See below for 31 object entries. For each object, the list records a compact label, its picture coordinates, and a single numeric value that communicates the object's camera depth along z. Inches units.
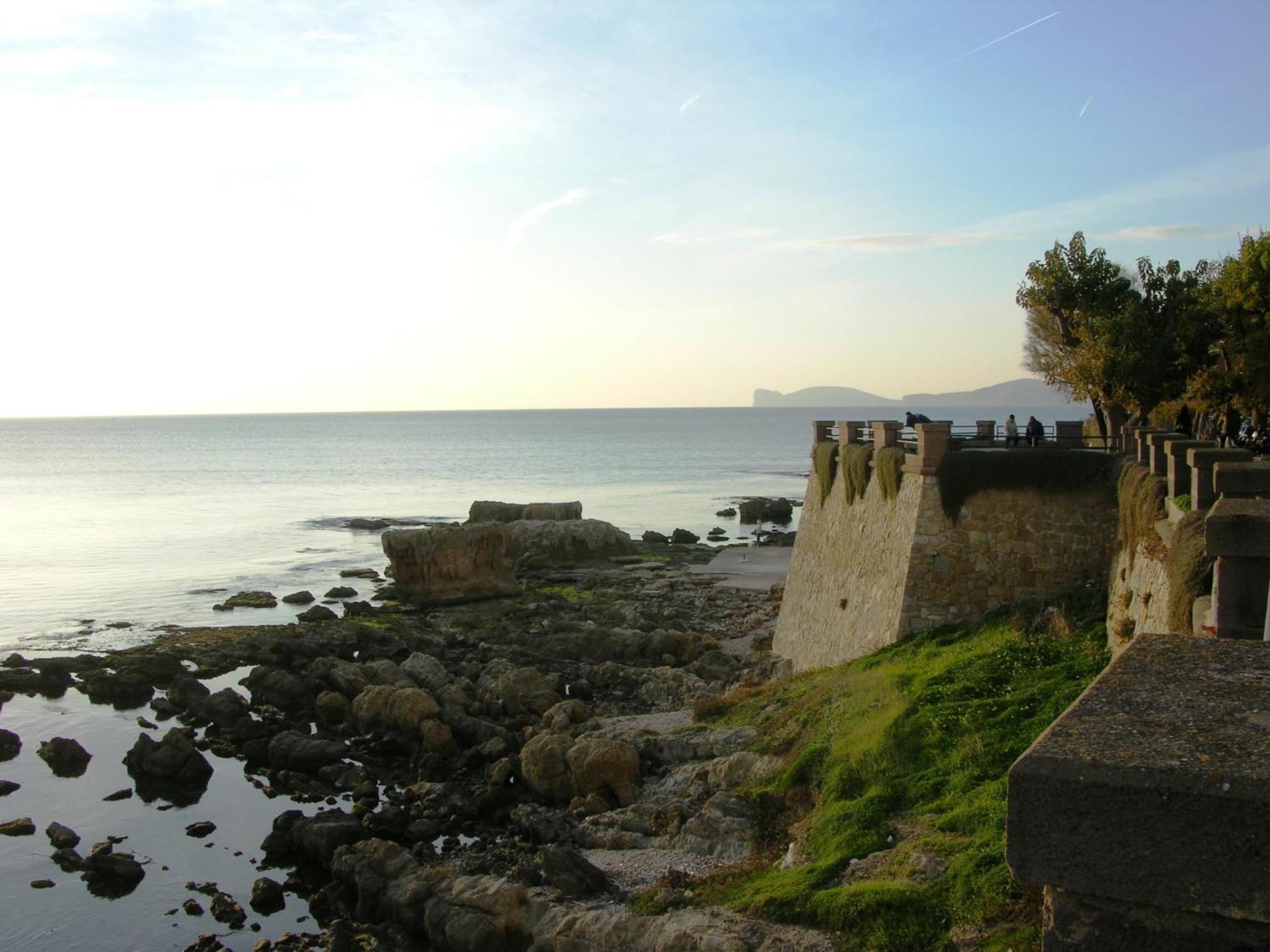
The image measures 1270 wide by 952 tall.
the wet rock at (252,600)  1706.4
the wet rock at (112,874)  690.2
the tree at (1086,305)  1175.6
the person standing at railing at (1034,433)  908.6
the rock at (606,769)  712.4
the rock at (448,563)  1664.6
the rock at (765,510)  2837.1
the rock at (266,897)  645.9
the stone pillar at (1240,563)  274.2
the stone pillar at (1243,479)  459.2
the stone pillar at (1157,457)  657.6
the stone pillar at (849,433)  1098.1
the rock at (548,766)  746.8
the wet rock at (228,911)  633.0
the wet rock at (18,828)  780.0
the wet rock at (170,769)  864.9
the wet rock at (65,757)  921.5
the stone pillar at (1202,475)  511.8
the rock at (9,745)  956.0
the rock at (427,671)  1066.1
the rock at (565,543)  2033.7
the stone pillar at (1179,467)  576.1
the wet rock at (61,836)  752.3
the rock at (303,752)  884.0
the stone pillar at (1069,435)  874.8
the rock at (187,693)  1073.5
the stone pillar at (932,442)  807.1
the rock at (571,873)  542.6
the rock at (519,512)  2273.6
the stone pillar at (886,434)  938.1
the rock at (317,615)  1525.6
